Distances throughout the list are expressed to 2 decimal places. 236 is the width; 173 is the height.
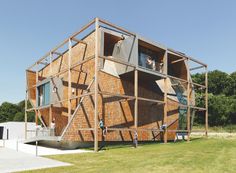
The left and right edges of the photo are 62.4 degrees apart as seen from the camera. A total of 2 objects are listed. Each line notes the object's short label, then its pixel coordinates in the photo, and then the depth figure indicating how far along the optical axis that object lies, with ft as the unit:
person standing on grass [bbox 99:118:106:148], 45.09
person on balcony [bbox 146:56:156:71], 53.70
